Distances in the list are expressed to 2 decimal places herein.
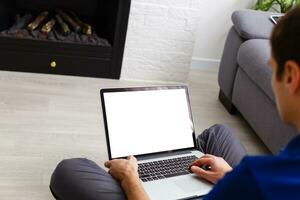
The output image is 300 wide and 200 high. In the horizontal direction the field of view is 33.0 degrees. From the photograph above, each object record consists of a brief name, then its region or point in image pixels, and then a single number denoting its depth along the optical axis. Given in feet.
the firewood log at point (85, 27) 10.39
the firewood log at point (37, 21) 10.09
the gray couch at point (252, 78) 8.09
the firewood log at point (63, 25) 10.21
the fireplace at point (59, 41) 9.93
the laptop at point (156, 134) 5.22
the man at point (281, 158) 2.67
